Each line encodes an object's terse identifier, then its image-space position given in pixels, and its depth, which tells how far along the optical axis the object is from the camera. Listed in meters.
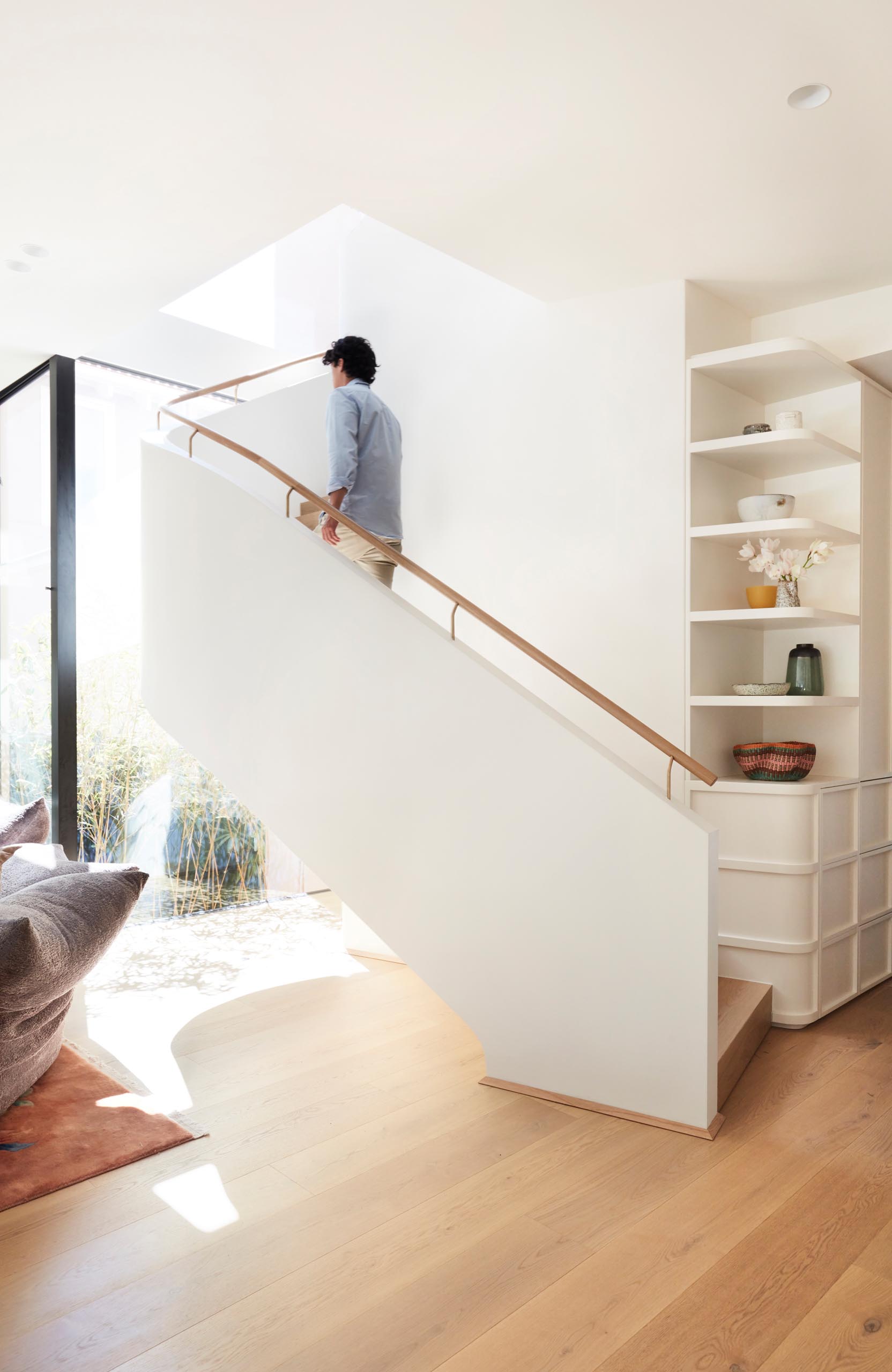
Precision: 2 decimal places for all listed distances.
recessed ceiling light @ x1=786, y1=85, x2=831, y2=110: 2.66
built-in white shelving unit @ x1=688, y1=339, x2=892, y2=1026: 3.60
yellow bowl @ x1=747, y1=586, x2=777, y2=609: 3.79
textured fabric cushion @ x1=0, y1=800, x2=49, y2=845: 3.65
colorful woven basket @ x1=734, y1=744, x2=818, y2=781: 3.64
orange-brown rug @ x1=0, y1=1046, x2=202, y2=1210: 2.45
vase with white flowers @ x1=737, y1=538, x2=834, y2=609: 3.62
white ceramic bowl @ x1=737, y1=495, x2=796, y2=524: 3.71
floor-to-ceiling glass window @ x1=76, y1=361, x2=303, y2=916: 5.29
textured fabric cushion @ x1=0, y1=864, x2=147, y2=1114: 2.33
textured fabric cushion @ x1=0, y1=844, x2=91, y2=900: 3.15
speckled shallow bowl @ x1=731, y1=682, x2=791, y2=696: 3.72
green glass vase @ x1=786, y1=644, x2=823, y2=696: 3.88
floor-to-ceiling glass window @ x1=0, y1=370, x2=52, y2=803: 5.16
